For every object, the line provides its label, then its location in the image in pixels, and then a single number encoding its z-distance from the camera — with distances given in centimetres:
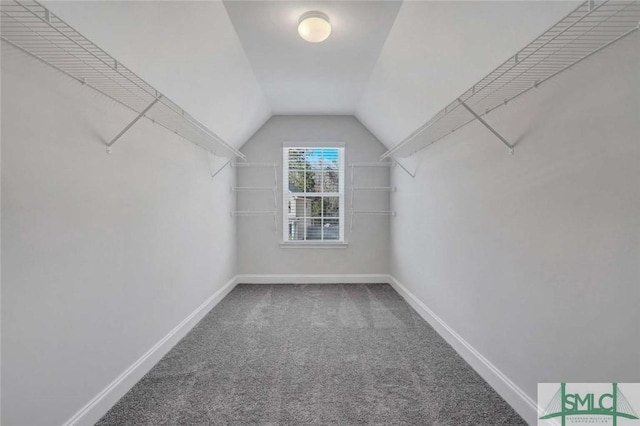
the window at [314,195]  477
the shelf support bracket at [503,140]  182
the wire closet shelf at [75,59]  115
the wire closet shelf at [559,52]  110
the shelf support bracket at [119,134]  177
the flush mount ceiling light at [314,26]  212
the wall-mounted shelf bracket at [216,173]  364
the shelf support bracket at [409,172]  361
